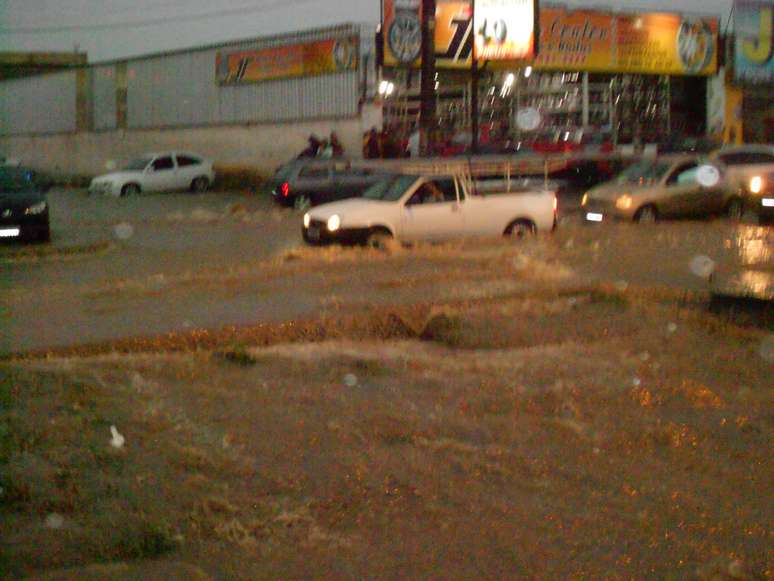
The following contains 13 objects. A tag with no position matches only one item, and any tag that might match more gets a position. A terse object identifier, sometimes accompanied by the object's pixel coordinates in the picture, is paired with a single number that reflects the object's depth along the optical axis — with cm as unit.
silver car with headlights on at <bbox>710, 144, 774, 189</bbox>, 2205
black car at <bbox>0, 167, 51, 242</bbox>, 1916
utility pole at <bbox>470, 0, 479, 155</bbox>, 2978
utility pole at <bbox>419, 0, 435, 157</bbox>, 2597
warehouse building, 3694
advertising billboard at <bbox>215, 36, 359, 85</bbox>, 3672
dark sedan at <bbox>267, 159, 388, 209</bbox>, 2598
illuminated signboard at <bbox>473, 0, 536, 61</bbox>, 3444
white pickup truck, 1659
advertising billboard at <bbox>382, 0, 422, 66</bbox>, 3534
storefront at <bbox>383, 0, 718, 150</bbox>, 3784
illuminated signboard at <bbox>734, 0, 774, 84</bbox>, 4375
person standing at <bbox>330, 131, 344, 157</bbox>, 3588
